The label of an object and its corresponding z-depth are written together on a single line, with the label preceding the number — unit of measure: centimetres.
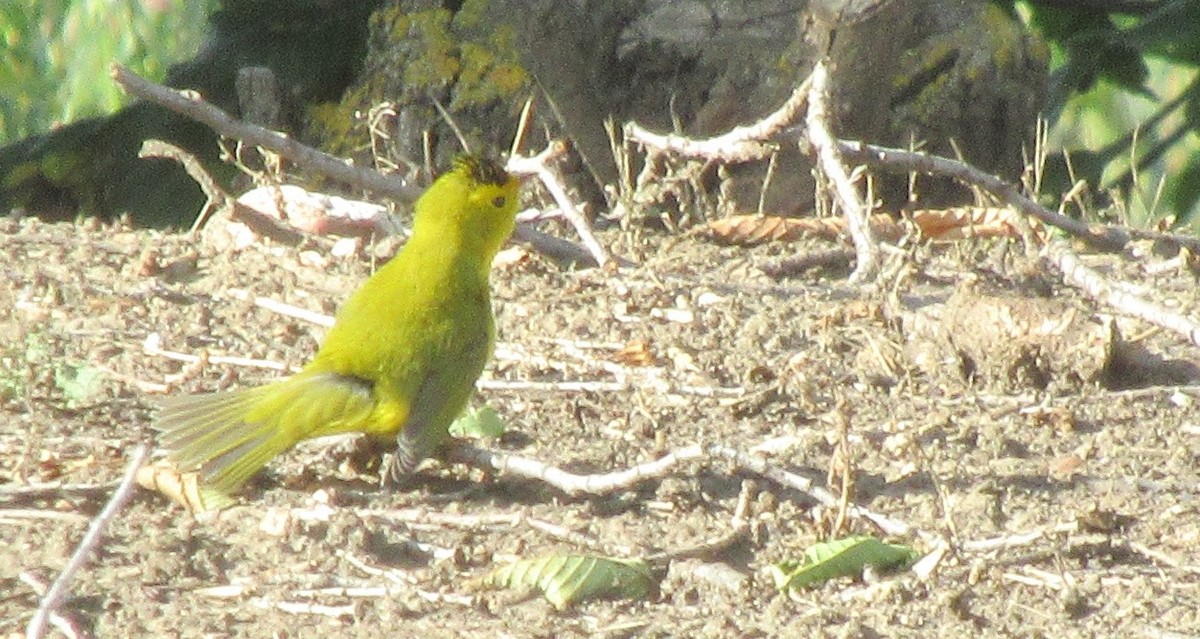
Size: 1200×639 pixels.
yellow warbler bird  781
